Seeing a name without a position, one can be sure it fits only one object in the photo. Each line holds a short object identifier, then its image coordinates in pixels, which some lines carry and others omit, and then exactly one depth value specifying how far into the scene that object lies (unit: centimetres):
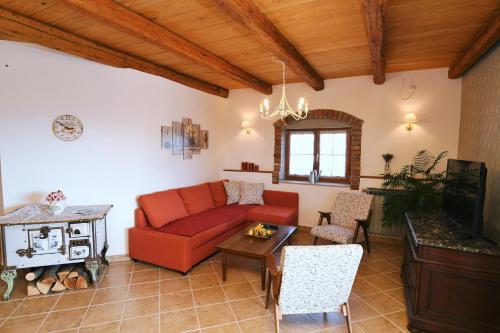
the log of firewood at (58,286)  275
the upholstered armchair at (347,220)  354
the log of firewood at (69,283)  280
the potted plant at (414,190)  323
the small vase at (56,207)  277
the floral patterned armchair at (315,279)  189
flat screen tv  205
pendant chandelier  267
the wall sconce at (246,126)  528
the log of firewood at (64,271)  280
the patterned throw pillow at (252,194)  489
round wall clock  308
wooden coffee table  282
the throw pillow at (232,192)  496
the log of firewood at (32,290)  267
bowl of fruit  325
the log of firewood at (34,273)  271
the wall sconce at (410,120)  396
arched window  445
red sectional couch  319
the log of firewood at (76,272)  283
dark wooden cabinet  195
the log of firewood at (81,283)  281
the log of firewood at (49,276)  273
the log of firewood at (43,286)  269
